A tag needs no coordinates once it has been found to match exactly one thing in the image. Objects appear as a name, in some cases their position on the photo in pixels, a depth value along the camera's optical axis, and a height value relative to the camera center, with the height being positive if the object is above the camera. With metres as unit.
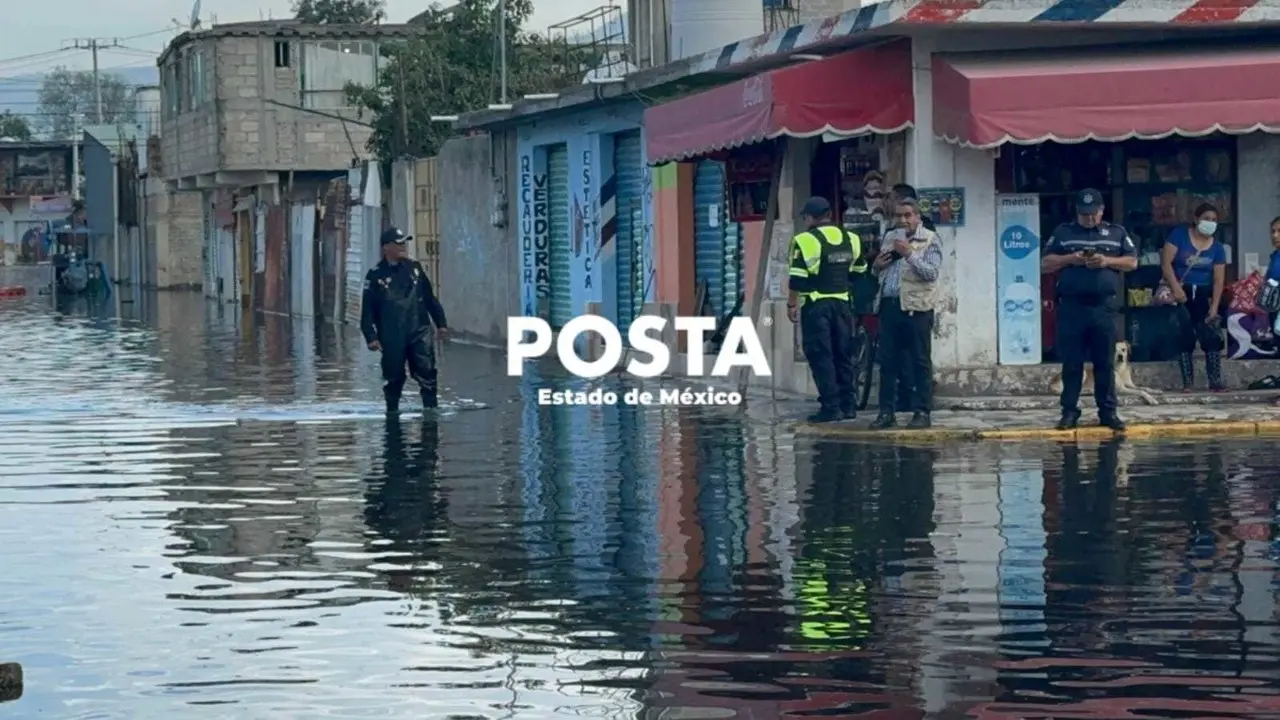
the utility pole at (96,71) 118.94 +11.57
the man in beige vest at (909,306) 16.92 -0.25
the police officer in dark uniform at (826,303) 17.73 -0.22
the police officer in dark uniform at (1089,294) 16.17 -0.18
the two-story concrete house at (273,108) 55.59 +4.28
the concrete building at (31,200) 108.56 +4.37
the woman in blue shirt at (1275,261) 18.23 +0.03
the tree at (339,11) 70.81 +8.45
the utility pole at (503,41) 35.28 +3.78
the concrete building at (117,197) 77.69 +3.10
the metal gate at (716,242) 24.05 +0.36
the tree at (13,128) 139.50 +9.95
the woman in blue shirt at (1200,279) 18.78 -0.10
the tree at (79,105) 148.75 +14.41
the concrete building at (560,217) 27.70 +0.83
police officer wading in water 19.44 -0.27
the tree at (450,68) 43.66 +4.04
